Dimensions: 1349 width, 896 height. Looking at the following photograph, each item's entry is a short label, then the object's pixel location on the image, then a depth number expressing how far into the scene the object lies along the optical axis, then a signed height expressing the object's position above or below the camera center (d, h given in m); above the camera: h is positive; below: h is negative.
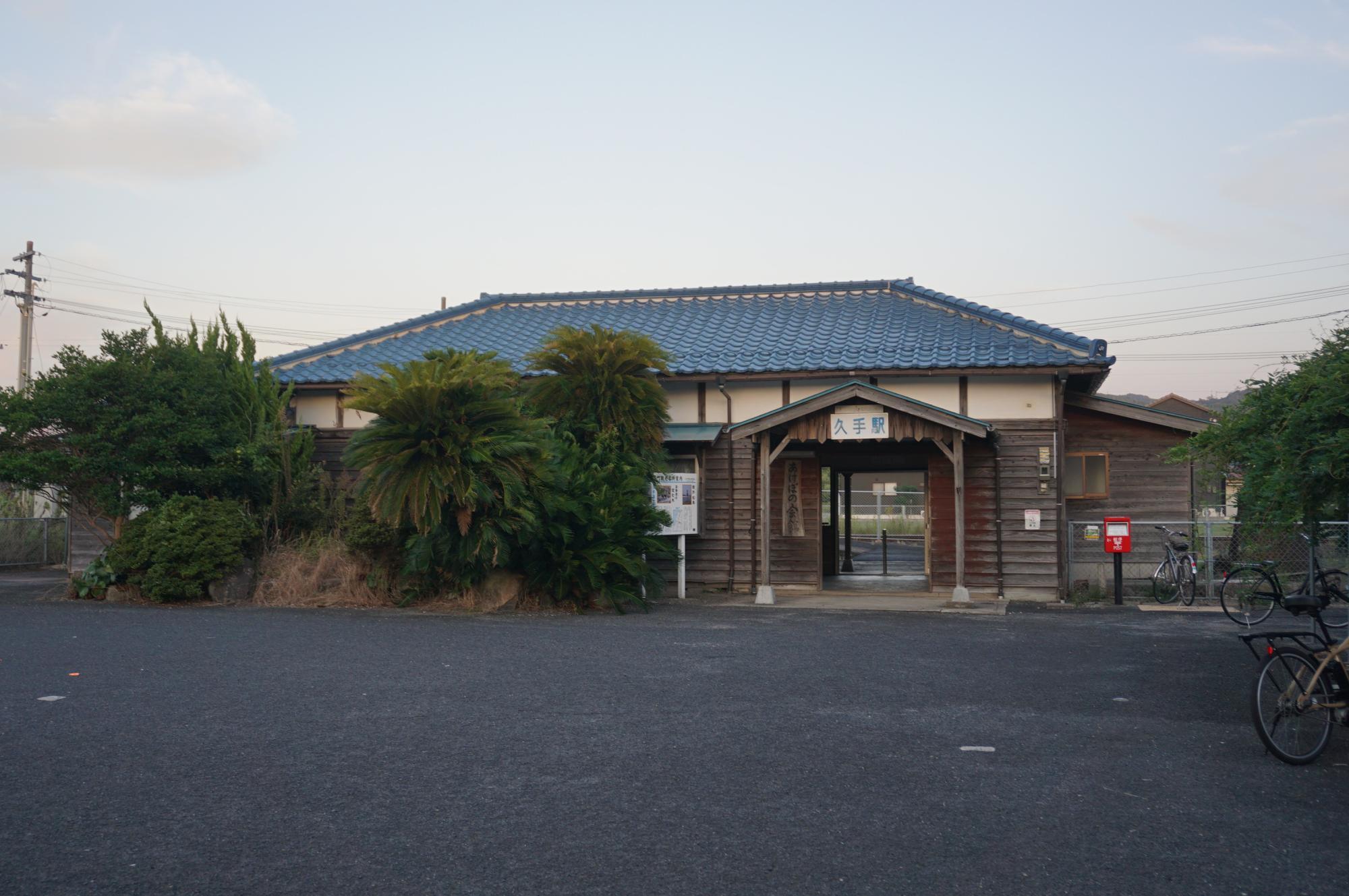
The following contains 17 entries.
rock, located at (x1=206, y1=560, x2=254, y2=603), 14.19 -0.83
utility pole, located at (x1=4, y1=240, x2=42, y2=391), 28.05 +5.61
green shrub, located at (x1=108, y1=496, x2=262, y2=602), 13.83 -0.32
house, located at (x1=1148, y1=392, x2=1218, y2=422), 33.47 +3.80
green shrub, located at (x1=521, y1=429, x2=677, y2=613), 13.30 -0.11
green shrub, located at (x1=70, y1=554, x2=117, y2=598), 14.45 -0.75
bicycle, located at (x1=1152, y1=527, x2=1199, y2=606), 14.73 -0.72
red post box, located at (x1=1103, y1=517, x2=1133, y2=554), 14.73 -0.14
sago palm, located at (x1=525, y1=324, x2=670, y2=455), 14.91 +1.98
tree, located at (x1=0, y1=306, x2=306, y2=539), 14.09 +1.23
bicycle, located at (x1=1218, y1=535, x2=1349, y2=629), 12.28 -0.87
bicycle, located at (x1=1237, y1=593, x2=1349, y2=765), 5.81 -0.97
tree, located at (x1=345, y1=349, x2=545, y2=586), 12.49 +0.87
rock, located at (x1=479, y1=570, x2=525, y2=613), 13.78 -0.86
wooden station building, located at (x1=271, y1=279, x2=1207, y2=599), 15.02 +1.44
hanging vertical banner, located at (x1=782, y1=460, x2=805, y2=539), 16.83 +0.40
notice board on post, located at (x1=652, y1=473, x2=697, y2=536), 15.57 +0.37
